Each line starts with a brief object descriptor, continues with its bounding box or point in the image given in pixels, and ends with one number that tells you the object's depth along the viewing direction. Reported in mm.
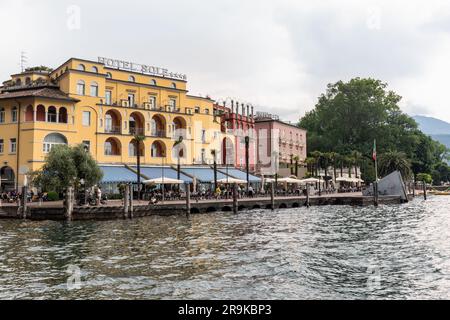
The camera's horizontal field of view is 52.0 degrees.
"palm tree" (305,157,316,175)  74212
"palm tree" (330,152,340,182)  77750
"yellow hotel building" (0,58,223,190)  47281
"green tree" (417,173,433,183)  100500
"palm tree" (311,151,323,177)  73688
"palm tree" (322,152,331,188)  75025
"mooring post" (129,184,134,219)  36438
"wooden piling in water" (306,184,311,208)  52159
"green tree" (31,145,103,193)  36812
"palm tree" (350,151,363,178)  83638
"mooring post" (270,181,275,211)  47906
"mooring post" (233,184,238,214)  43069
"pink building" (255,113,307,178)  73312
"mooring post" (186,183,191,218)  38419
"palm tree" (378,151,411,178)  77812
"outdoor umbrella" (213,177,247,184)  51228
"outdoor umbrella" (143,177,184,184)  44344
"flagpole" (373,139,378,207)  55344
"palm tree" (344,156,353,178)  80688
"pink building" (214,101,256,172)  67938
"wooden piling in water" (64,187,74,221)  34594
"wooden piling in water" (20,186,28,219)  35750
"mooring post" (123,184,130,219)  35844
